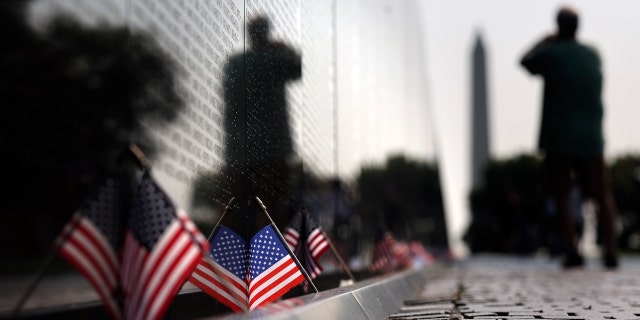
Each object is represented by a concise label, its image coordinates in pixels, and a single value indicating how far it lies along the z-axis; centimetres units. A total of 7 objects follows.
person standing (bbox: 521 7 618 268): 992
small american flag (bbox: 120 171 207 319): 245
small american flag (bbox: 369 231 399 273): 908
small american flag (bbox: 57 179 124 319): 225
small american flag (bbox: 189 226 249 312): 355
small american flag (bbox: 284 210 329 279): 507
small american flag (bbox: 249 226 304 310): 410
